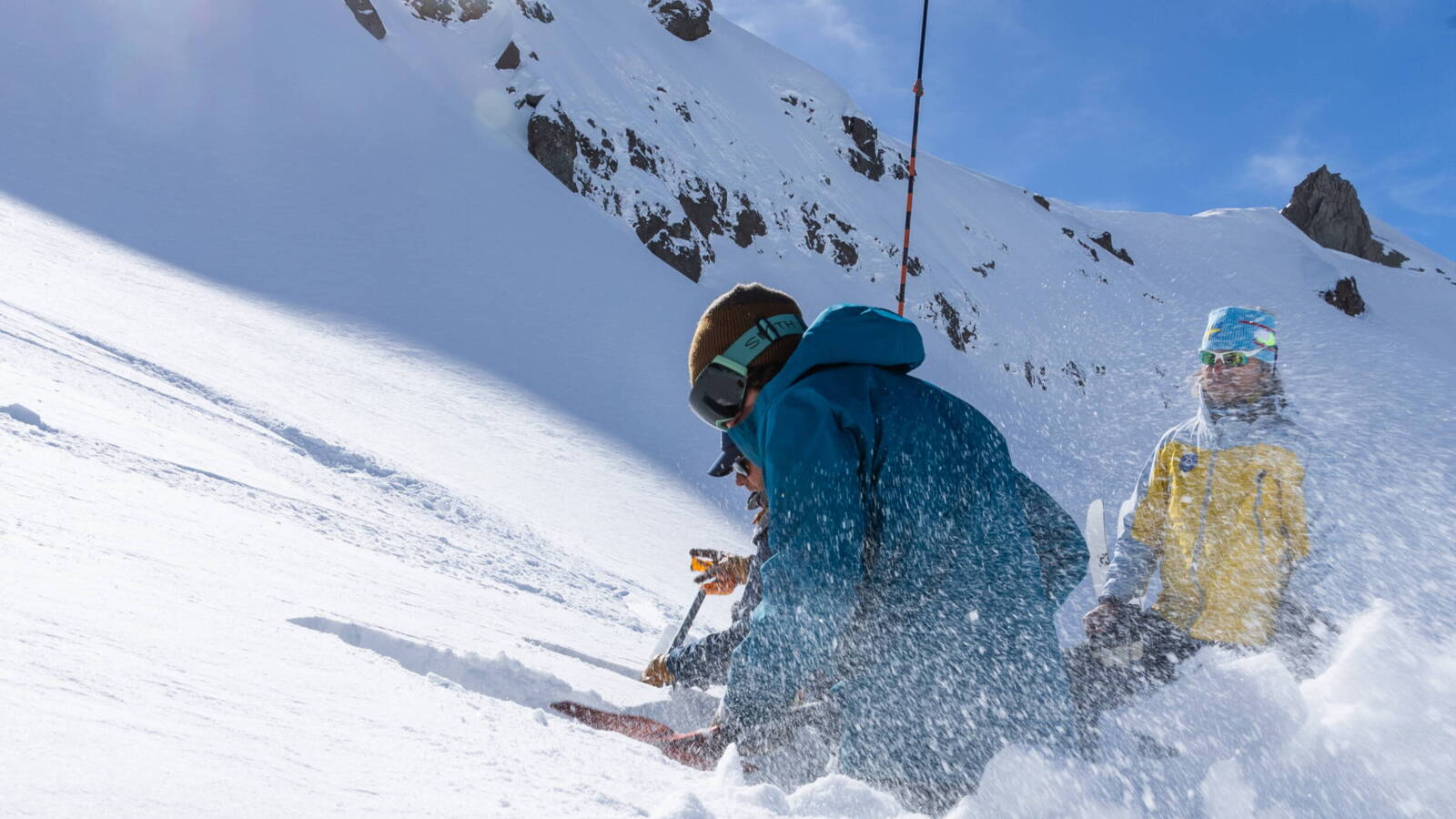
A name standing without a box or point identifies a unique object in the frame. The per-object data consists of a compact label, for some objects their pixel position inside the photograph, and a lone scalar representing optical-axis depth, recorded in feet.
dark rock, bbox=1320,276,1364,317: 157.28
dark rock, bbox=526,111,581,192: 68.74
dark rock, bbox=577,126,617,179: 71.19
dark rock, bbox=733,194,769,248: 79.99
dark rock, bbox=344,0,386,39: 73.92
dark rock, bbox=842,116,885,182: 112.37
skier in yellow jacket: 9.47
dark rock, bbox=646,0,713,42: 109.19
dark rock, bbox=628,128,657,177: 75.92
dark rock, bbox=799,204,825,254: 86.58
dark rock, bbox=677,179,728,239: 75.77
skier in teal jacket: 5.49
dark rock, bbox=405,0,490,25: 81.41
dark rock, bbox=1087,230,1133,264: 138.21
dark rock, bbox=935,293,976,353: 87.04
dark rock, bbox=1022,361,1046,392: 90.27
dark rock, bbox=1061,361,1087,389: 97.24
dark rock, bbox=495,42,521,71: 77.87
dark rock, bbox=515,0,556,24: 88.12
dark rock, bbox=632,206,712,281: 66.80
